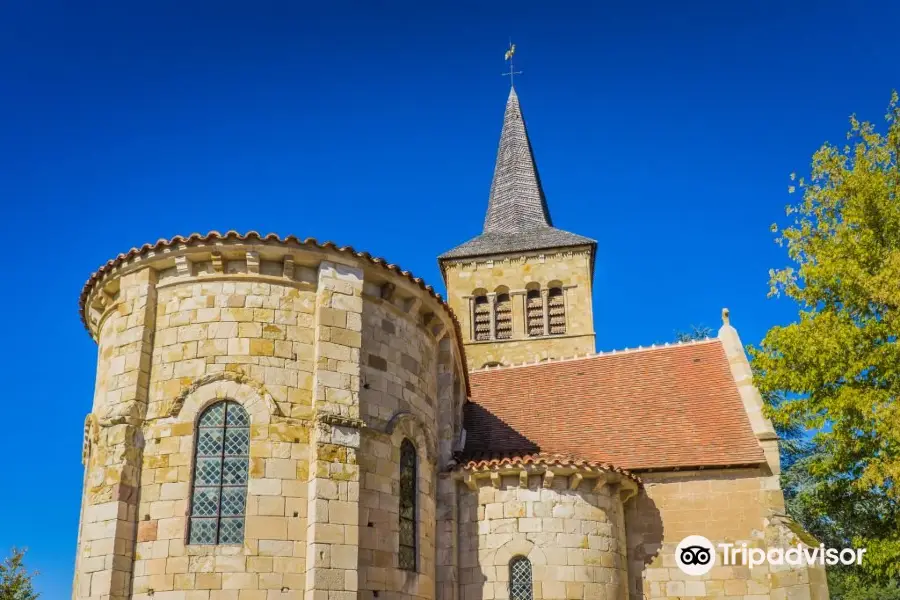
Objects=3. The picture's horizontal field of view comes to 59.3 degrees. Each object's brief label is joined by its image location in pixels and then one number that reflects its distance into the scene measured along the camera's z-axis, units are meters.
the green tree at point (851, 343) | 12.44
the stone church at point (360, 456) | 10.61
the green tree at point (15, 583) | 24.25
